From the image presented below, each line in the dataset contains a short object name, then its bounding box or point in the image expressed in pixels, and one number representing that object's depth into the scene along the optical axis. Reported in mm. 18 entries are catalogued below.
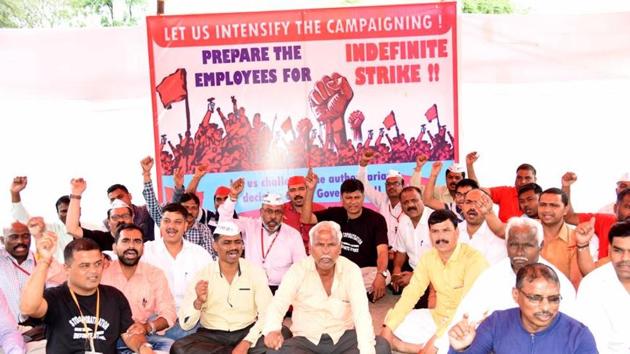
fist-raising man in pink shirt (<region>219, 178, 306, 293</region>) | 7020
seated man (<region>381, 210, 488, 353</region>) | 5586
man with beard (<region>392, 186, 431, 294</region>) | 7391
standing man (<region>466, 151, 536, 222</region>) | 7562
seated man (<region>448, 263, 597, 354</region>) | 3943
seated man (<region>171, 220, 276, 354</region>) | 5652
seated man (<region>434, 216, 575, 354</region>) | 5004
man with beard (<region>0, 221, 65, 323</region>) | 6238
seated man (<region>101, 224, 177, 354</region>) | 5723
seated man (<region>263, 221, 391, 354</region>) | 5480
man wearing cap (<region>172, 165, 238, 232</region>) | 7773
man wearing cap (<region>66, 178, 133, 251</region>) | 6730
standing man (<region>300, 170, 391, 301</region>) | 7379
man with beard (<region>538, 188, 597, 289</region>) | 5902
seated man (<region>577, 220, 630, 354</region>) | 4652
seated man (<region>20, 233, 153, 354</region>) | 4812
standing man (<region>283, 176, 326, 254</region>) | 7590
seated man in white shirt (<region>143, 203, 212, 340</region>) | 6250
